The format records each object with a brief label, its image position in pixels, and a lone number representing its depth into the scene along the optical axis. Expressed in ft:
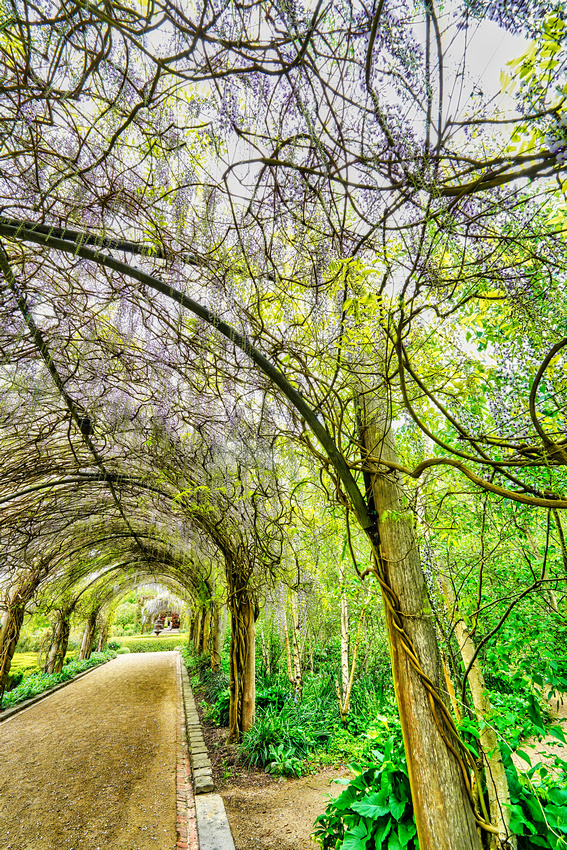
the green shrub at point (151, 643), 71.01
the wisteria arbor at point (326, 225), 4.37
